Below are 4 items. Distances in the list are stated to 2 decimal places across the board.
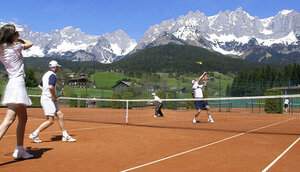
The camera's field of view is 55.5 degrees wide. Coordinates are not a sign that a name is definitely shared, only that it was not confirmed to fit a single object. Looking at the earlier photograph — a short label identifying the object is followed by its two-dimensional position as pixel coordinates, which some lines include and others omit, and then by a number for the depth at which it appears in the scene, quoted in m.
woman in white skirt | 4.27
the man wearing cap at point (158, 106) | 17.06
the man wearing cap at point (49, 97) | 6.39
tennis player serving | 11.88
